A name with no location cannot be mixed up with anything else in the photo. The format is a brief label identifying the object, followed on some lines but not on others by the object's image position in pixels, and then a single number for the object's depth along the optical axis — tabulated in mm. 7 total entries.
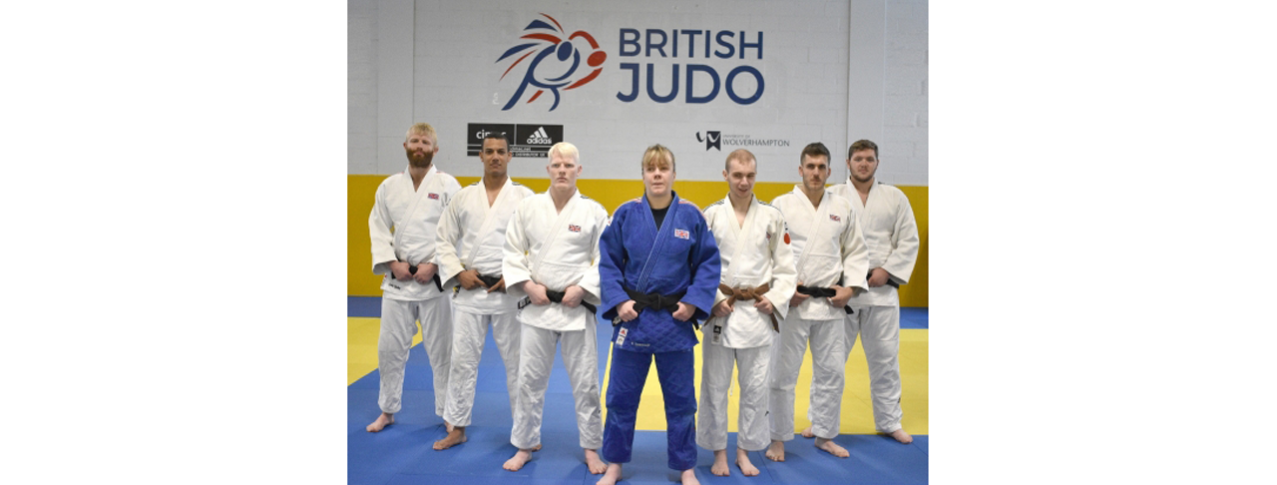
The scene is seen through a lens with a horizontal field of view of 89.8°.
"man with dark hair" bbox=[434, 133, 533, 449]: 3252
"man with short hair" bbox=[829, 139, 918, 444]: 3506
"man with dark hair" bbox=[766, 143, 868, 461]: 3232
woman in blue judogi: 2709
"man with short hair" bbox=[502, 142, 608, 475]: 2947
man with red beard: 3457
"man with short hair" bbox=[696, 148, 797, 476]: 2910
